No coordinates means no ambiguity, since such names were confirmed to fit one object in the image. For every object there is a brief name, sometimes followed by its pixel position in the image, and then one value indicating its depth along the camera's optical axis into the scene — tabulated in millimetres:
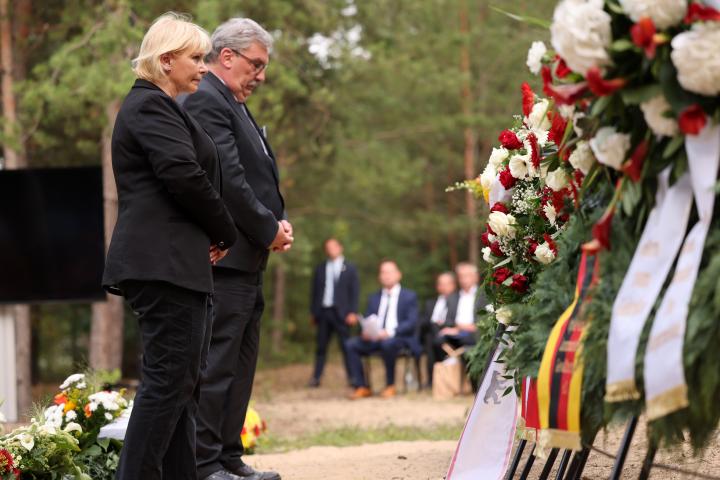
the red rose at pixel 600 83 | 3115
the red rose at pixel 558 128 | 3978
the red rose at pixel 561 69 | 3373
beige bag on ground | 13820
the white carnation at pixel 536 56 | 3725
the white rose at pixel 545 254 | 4500
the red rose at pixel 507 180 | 4914
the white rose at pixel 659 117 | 3104
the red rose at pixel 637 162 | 3223
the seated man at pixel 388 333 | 14875
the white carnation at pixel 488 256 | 5031
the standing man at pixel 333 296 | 16188
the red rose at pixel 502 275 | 4838
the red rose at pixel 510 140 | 4926
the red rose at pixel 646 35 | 3051
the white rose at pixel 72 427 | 5242
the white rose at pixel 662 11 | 3062
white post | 11062
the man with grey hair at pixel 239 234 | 5129
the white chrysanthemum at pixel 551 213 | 4535
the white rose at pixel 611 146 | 3254
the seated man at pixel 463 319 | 14445
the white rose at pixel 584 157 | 3510
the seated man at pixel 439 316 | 14867
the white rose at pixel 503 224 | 4836
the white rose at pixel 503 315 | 4302
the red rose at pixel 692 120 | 3025
